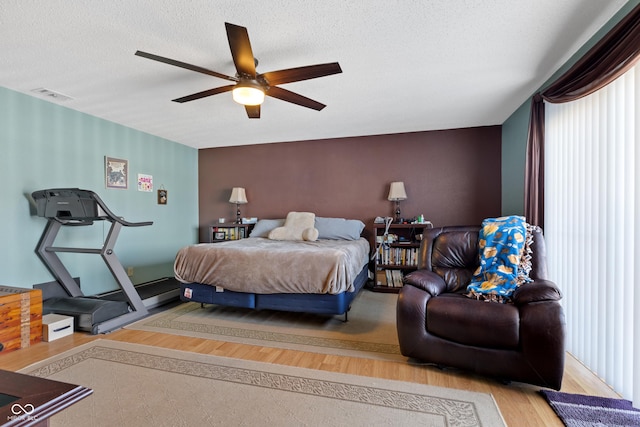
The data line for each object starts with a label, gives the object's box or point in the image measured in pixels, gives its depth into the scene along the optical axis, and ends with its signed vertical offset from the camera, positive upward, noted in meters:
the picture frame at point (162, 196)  4.54 +0.26
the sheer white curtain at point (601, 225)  1.65 -0.08
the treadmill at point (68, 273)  2.67 -0.58
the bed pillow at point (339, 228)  4.12 -0.23
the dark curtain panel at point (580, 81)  1.53 +0.87
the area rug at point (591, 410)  1.50 -1.09
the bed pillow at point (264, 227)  4.44 -0.22
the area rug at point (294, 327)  2.39 -1.12
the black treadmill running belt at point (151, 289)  3.37 -1.00
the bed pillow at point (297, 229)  4.01 -0.24
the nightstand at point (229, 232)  4.80 -0.33
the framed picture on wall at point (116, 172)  3.80 +0.54
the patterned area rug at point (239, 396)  1.54 -1.11
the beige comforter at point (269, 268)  2.65 -0.54
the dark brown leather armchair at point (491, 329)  1.69 -0.74
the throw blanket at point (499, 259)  2.06 -0.35
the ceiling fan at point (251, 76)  1.75 +0.99
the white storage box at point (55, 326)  2.47 -1.00
